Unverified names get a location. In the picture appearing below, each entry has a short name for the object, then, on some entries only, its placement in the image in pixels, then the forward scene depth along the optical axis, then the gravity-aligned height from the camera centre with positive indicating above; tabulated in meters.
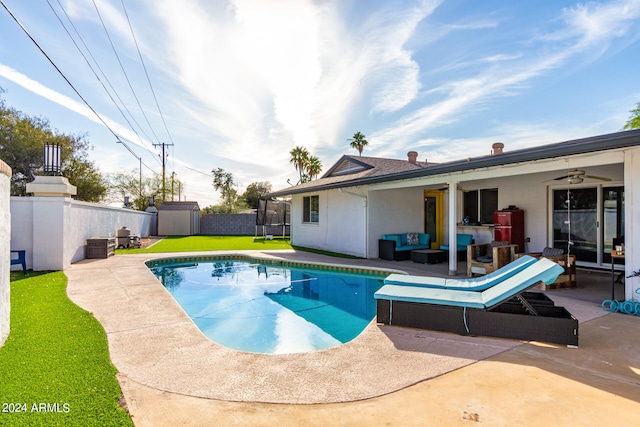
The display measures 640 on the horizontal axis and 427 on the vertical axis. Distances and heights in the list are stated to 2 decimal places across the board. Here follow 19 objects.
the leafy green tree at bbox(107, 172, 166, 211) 32.44 +2.56
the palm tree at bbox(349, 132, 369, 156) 33.25 +7.60
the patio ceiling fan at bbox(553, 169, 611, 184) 6.77 +0.91
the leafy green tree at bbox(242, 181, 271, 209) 44.81 +3.30
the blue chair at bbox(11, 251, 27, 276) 8.49 -1.24
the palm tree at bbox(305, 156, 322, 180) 38.50 +5.80
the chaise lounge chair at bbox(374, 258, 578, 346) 3.86 -1.24
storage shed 24.36 -0.48
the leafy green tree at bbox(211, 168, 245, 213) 45.59 +4.30
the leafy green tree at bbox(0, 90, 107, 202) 20.02 +4.10
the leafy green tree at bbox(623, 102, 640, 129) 21.44 +6.65
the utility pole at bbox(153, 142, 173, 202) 33.84 +5.47
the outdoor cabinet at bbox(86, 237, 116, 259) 11.40 -1.23
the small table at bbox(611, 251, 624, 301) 5.57 -0.62
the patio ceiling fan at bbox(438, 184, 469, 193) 11.62 +1.06
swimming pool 5.07 -1.90
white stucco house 5.39 +0.51
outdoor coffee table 10.59 -1.31
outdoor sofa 11.34 -1.03
